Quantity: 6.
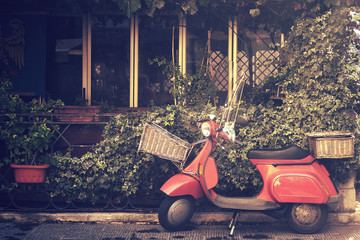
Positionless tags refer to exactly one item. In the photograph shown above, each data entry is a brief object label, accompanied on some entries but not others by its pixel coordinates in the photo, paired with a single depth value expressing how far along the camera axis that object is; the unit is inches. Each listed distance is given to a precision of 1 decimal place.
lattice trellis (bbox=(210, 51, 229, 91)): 355.3
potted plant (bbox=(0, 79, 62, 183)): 276.5
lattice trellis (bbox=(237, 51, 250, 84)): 357.7
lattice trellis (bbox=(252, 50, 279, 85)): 355.6
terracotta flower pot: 276.1
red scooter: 245.9
